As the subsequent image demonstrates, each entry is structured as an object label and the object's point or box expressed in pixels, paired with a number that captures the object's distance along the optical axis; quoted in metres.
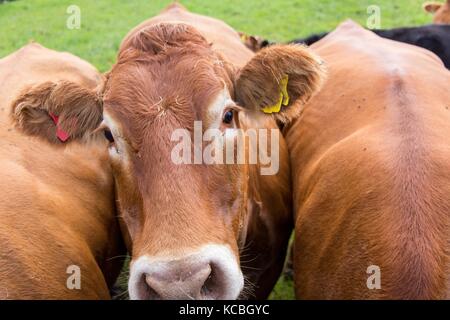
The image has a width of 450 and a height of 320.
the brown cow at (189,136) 2.20
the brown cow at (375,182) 2.31
